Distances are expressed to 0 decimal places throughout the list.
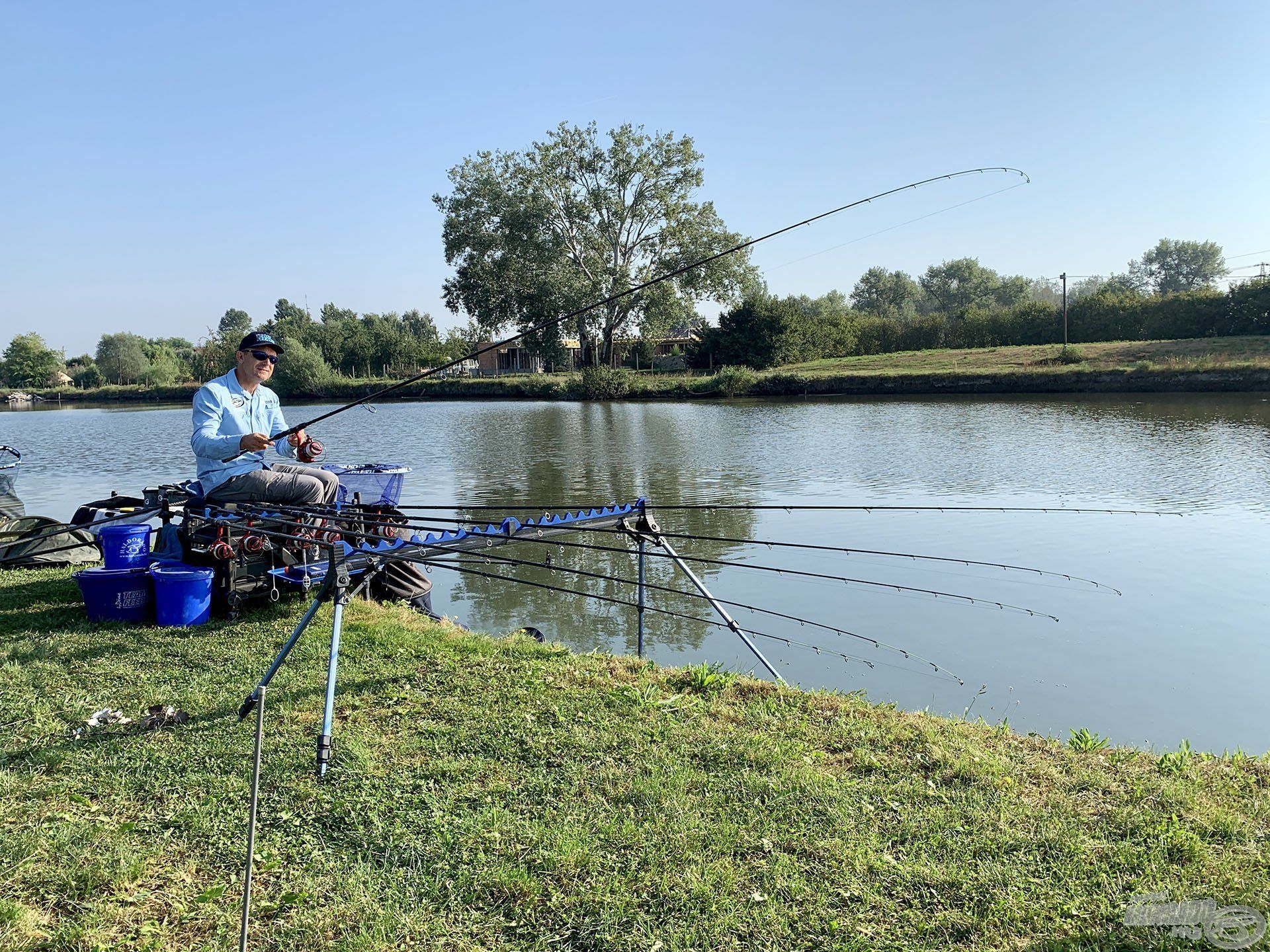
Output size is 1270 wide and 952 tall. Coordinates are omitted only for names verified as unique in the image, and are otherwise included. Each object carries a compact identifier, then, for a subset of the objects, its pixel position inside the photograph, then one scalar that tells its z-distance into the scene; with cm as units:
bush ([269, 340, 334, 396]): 5675
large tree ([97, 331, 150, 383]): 8894
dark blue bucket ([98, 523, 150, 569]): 650
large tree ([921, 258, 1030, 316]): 9812
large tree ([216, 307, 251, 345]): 15524
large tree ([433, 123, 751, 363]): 4650
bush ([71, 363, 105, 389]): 8825
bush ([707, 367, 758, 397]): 4353
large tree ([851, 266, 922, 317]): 10831
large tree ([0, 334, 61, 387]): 9069
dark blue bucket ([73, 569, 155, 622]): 608
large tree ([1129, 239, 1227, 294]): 10050
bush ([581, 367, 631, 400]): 4606
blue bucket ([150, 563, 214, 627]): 600
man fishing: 616
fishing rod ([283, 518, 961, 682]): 471
